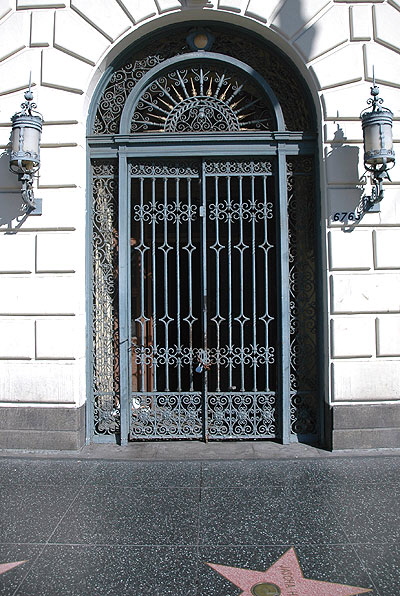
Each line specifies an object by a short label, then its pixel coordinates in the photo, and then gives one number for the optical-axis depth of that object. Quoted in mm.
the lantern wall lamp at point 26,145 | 6000
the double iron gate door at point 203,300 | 6648
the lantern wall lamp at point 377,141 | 5879
